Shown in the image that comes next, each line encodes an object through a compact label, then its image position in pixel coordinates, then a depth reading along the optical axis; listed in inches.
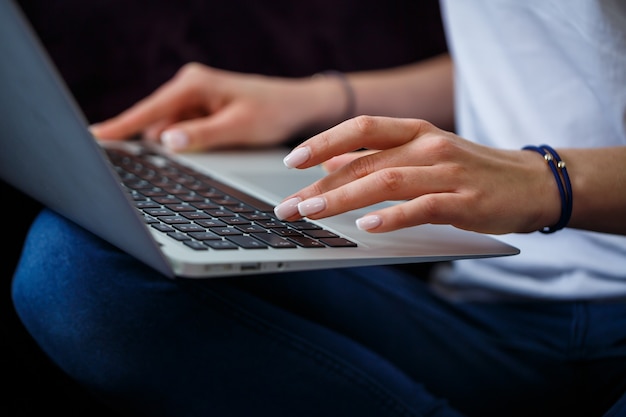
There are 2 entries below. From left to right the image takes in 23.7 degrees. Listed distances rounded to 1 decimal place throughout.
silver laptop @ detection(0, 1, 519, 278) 29.8
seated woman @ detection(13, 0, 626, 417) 34.0
